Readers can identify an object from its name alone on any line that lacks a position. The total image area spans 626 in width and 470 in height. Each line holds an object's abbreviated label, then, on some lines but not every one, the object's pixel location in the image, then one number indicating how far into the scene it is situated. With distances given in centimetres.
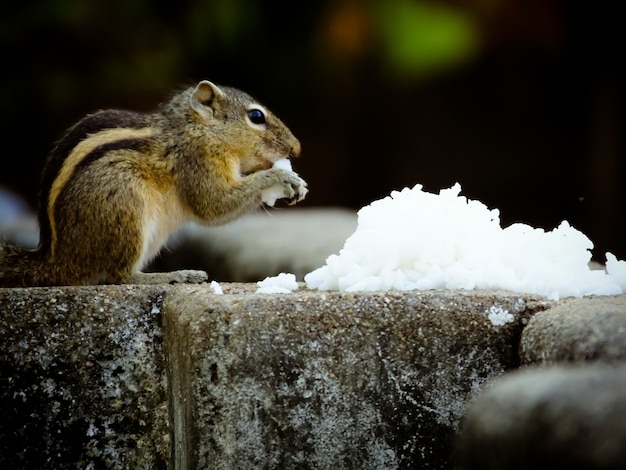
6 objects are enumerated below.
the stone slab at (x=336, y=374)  526
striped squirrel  716
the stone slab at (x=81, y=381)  594
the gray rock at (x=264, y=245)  1112
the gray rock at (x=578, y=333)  431
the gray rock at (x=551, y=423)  289
